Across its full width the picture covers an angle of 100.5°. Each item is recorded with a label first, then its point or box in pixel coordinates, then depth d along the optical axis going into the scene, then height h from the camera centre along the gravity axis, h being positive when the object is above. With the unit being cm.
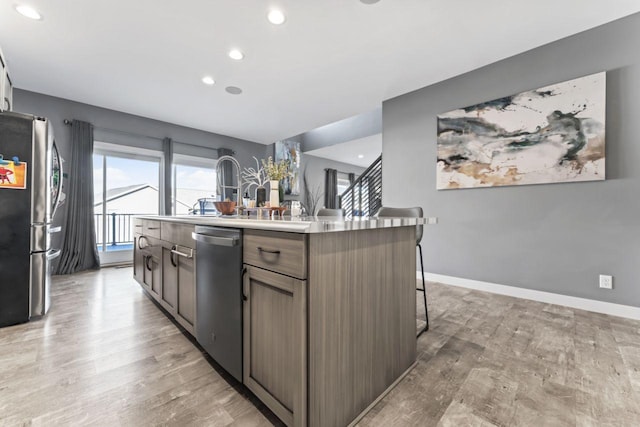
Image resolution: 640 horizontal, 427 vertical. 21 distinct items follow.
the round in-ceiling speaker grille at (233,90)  379 +179
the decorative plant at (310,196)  792 +52
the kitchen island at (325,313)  96 -42
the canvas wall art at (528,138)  254 +82
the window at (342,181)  922 +113
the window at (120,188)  464 +47
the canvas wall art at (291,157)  706 +153
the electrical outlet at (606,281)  246 -64
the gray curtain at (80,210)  411 +5
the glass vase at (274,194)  195 +14
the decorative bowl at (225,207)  212 +5
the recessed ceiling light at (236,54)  293 +179
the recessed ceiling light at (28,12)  229 +177
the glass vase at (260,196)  213 +14
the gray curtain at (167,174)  514 +76
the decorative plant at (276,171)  196 +32
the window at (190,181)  551 +71
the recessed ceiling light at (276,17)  237 +179
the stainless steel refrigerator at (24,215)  215 -2
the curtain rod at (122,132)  415 +142
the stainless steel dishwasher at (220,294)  127 -42
